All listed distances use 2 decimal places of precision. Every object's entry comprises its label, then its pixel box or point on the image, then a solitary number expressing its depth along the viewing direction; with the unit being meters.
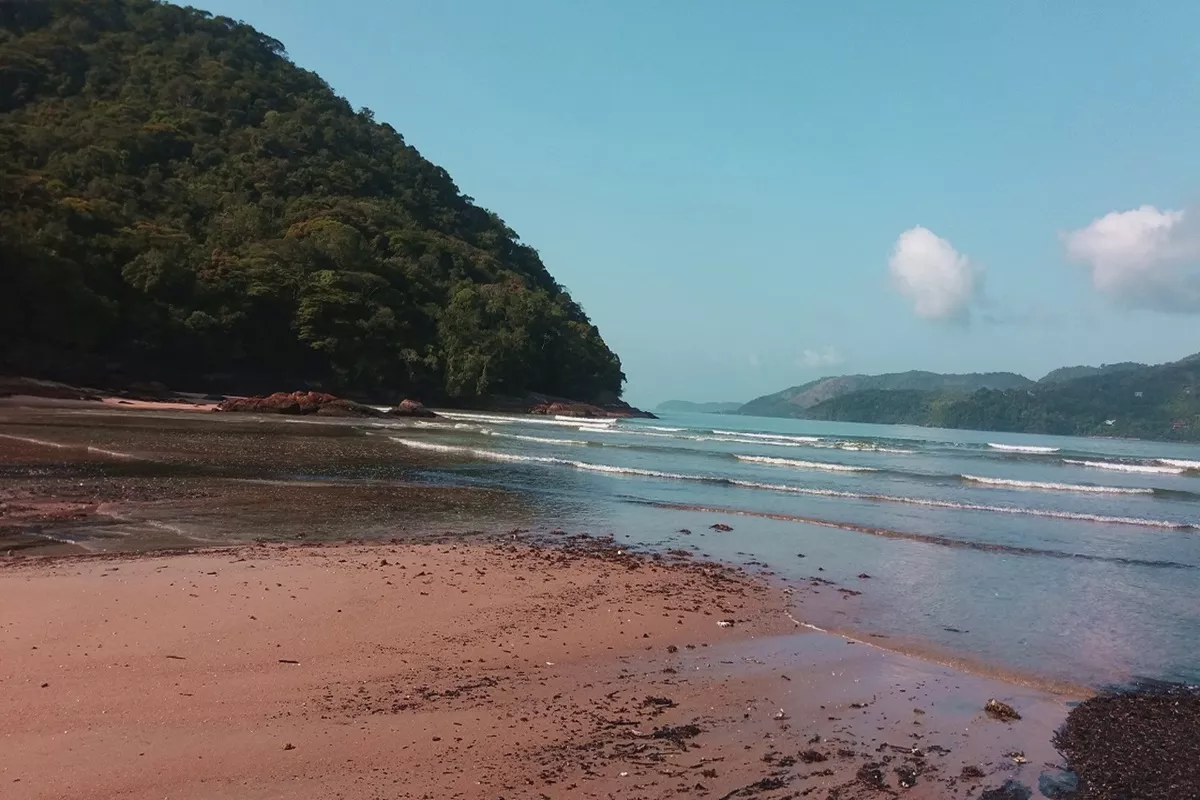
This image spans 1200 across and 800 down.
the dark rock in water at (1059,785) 4.97
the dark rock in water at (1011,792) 4.91
